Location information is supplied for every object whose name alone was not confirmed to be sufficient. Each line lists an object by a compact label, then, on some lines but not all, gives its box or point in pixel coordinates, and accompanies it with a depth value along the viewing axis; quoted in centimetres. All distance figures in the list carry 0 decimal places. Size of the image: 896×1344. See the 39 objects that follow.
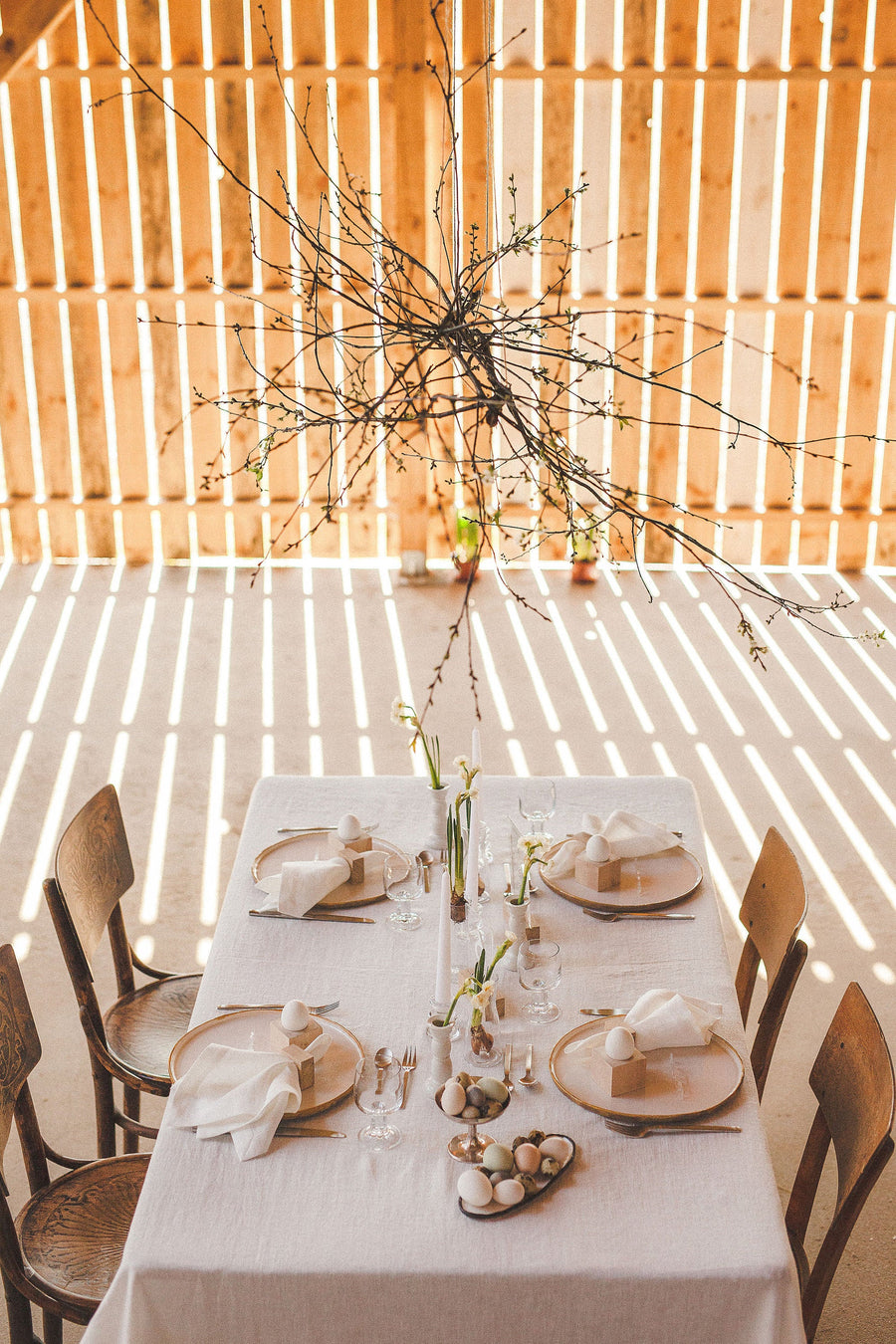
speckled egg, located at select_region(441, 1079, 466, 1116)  207
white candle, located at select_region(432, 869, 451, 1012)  214
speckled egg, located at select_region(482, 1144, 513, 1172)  193
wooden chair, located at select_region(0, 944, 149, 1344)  214
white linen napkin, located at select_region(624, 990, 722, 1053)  221
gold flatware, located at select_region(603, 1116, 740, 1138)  205
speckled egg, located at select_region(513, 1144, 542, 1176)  195
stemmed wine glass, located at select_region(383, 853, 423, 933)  259
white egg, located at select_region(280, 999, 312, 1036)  219
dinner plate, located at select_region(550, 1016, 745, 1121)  209
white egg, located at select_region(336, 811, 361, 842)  281
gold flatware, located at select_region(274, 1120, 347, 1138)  205
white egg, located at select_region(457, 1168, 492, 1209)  188
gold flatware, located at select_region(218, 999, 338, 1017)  233
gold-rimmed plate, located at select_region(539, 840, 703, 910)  264
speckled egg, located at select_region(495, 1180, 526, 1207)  189
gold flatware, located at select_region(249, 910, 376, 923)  260
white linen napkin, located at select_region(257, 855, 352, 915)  261
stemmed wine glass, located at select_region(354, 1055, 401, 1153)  199
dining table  180
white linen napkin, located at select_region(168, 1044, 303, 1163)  203
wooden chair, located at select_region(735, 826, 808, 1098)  253
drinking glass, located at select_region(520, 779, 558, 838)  289
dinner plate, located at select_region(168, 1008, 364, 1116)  212
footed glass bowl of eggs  207
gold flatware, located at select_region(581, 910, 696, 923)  261
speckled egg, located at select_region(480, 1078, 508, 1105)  209
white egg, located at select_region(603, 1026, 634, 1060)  211
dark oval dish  188
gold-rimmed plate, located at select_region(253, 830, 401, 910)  265
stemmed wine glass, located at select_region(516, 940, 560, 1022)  234
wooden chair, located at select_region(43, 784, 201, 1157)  265
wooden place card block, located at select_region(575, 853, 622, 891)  268
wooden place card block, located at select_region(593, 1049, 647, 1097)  210
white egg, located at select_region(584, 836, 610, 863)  269
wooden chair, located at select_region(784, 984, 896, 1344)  195
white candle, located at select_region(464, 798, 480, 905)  253
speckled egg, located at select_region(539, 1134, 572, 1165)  198
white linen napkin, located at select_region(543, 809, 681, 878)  273
